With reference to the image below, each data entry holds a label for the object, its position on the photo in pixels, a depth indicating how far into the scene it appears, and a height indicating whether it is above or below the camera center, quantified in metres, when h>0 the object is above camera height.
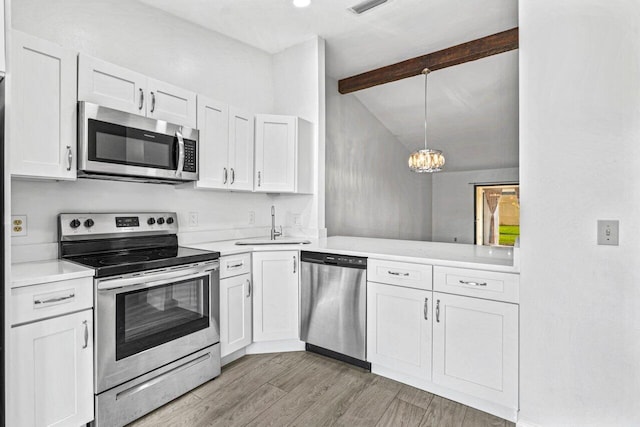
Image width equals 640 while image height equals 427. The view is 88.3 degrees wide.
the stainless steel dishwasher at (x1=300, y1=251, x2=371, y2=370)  2.43 -0.72
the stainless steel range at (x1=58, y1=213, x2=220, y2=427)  1.76 -0.59
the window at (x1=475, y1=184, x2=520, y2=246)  7.43 -0.02
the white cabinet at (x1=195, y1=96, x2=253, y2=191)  2.59 +0.55
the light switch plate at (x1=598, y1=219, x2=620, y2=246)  1.58 -0.09
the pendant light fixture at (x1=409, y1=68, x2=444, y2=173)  4.29 +0.69
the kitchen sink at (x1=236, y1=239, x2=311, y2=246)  2.80 -0.25
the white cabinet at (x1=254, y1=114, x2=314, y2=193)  3.03 +0.55
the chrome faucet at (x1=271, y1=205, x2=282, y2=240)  3.18 -0.14
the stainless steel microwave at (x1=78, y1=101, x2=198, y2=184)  1.90 +0.42
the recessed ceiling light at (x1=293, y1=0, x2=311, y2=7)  2.68 +1.73
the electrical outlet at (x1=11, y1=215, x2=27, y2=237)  1.87 -0.07
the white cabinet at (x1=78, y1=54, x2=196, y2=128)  1.93 +0.78
